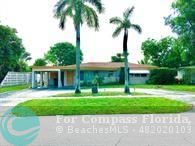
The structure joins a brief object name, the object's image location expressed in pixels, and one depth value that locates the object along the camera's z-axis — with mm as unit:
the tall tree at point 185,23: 32906
